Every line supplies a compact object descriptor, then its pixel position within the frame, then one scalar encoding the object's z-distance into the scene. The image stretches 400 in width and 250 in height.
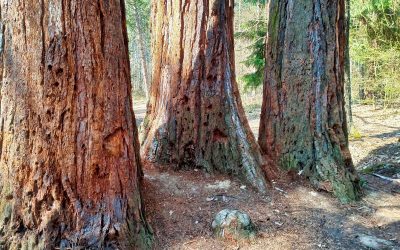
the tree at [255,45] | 9.62
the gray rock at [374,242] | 3.41
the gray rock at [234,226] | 3.28
